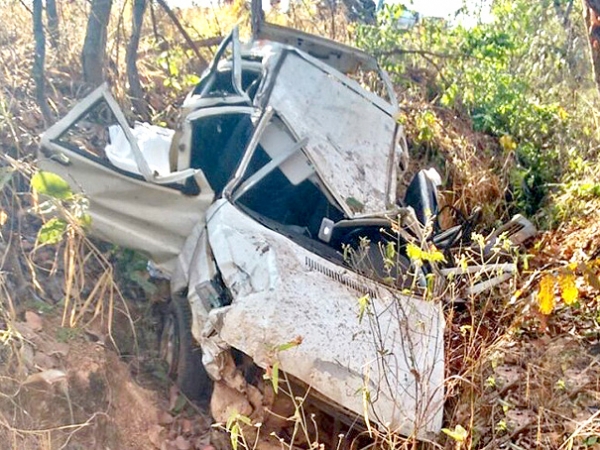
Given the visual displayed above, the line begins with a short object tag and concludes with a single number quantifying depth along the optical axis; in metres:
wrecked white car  3.37
